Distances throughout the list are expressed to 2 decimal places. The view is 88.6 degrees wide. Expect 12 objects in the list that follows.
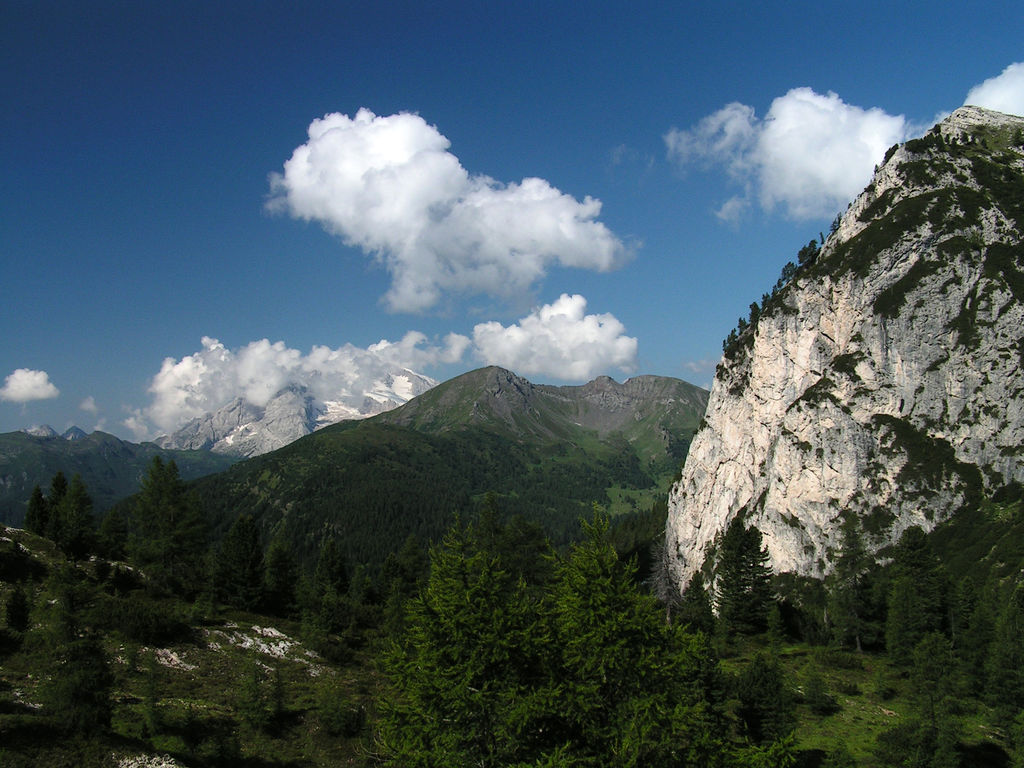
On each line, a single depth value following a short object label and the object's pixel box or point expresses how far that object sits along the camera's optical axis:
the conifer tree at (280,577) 62.03
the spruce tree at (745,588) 75.38
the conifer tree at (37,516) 58.27
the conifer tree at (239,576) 56.03
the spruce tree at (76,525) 47.41
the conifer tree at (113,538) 52.10
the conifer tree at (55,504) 50.72
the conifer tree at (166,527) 48.84
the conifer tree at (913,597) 52.00
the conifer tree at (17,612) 32.41
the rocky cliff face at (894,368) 104.75
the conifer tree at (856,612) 63.59
